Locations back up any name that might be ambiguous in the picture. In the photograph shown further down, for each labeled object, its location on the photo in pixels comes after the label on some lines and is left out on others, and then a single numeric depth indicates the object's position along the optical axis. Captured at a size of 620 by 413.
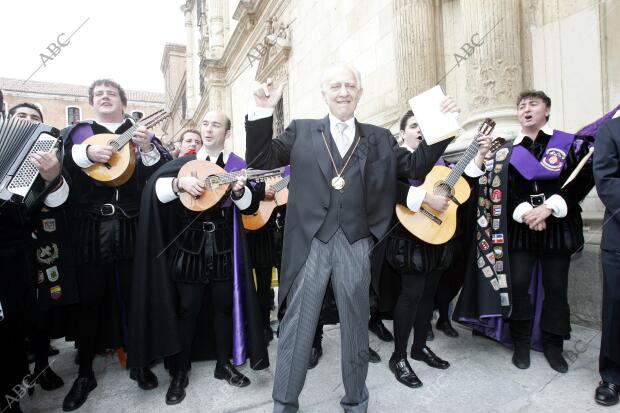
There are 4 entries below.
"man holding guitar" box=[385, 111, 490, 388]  2.65
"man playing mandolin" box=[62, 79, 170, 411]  2.63
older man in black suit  2.05
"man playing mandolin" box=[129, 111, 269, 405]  2.63
